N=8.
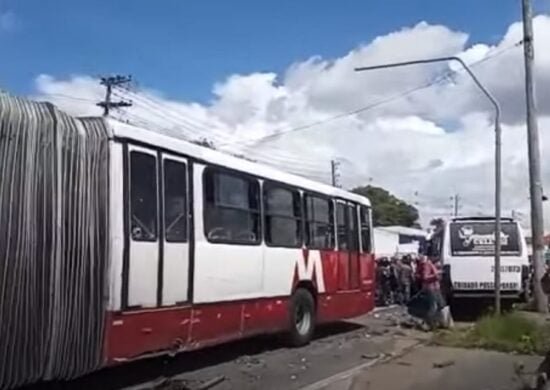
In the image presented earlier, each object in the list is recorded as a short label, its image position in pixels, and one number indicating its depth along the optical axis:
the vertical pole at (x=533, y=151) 19.56
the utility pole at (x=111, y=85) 40.09
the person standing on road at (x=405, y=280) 26.78
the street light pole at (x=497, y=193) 16.94
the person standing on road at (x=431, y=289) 17.56
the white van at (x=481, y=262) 20.98
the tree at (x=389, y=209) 94.75
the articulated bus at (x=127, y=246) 7.70
